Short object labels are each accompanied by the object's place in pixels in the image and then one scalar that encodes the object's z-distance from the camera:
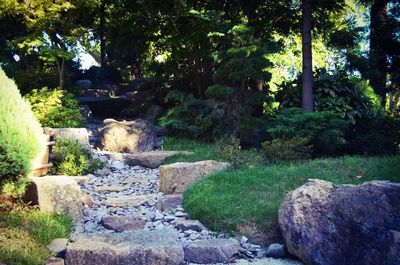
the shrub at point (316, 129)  9.81
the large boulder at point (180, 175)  7.92
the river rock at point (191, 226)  6.05
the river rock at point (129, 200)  7.41
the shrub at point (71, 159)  8.83
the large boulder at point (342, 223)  4.82
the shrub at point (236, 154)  8.61
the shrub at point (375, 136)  10.35
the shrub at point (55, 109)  11.46
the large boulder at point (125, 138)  11.31
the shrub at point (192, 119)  12.07
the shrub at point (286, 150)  8.97
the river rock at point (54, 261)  4.59
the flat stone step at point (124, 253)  4.74
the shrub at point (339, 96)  12.23
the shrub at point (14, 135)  5.37
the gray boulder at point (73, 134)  9.88
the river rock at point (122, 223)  6.21
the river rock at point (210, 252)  5.17
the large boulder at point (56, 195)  6.04
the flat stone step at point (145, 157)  10.24
